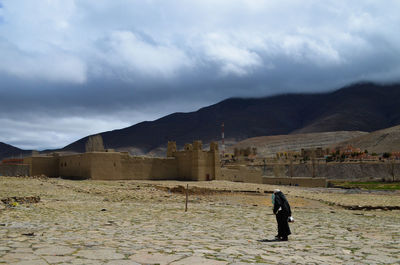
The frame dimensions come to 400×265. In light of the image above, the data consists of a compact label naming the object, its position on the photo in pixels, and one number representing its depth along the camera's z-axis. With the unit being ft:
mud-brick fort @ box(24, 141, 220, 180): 102.58
